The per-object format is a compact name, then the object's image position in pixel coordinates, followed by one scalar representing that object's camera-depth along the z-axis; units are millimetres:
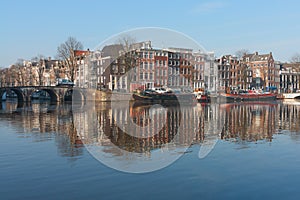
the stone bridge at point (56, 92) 72000
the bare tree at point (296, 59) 113050
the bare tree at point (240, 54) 106250
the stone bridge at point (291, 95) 97050
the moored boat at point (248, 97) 79625
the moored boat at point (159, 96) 67688
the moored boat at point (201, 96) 72562
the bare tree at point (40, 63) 98062
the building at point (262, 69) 117438
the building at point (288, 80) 127144
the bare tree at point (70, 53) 78750
